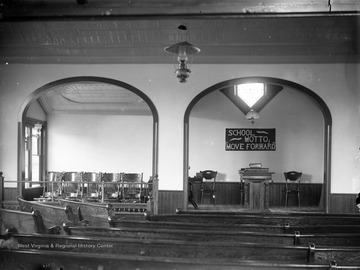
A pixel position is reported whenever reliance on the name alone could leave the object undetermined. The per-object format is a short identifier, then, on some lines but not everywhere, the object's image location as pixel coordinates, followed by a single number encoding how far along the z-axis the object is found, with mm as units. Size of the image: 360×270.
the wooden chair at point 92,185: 11150
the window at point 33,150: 11000
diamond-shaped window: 11781
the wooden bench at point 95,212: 4426
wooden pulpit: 9359
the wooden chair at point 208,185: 11539
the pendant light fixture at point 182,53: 6270
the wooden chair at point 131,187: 11031
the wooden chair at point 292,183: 11336
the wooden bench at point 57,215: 4273
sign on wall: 11836
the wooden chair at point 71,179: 11644
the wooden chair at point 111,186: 10711
